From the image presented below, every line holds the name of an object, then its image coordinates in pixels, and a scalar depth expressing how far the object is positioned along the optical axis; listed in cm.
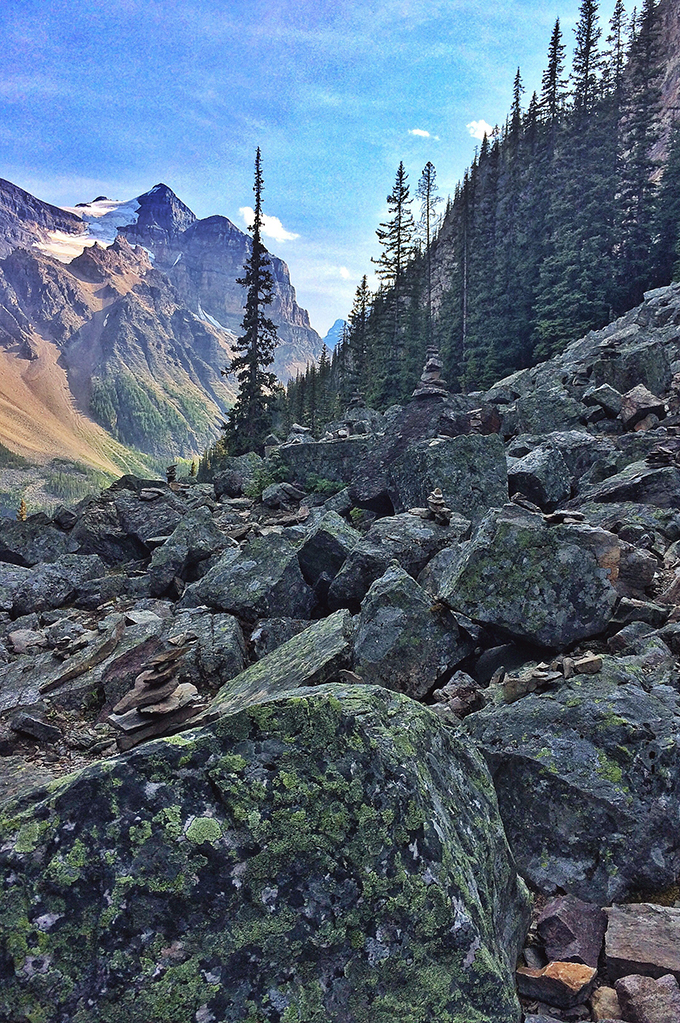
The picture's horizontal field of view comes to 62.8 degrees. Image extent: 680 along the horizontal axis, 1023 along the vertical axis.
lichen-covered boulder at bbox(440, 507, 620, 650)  661
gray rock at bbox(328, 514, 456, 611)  920
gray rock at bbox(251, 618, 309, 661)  905
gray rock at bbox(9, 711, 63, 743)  748
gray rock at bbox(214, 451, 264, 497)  2466
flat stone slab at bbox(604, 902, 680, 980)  345
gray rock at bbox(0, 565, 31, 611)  1372
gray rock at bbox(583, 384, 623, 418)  1717
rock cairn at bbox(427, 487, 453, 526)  1048
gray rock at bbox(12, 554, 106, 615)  1383
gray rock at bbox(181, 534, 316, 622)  1033
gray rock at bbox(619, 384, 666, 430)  1564
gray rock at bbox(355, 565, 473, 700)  672
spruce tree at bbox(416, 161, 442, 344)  8544
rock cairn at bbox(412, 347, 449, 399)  1845
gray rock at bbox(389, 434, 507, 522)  1227
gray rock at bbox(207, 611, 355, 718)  601
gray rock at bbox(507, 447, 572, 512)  1209
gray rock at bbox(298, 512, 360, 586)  1041
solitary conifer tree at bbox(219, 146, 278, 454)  3959
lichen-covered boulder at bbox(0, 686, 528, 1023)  263
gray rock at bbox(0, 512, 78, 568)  1695
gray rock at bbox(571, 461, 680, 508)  1055
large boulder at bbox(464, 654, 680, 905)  430
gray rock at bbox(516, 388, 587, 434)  1764
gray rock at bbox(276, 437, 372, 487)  2081
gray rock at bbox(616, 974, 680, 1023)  314
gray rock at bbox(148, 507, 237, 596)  1366
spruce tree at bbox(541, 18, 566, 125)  6150
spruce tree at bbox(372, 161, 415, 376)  6494
